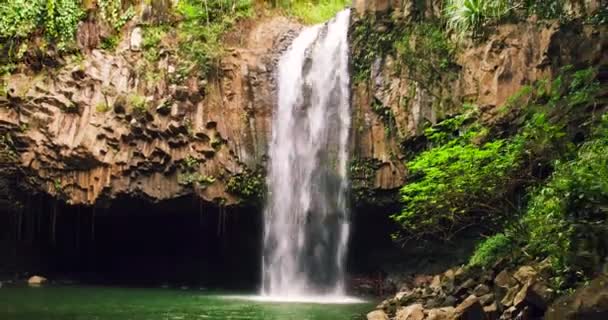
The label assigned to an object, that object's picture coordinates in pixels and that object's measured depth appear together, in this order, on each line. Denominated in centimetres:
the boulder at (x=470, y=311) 852
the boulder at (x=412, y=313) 982
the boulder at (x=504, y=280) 904
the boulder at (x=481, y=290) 960
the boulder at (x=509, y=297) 858
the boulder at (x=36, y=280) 2038
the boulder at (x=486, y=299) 912
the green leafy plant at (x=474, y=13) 1532
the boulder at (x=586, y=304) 604
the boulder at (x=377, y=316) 1068
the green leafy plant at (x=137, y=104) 1928
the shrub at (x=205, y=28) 2008
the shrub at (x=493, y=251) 1093
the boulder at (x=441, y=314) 887
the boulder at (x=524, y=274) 854
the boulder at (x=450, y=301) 1014
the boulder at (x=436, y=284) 1160
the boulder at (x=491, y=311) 871
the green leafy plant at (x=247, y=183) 1925
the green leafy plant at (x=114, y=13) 2112
